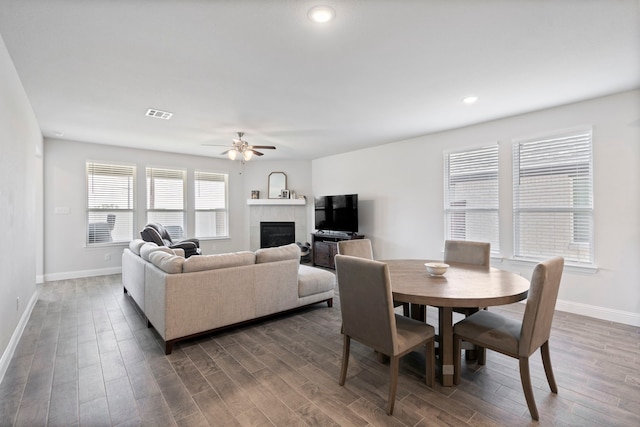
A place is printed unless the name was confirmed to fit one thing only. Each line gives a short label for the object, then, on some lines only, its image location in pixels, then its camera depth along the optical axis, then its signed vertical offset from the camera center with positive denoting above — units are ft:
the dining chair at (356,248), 10.35 -1.25
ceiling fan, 14.99 +3.33
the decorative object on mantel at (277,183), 24.48 +2.55
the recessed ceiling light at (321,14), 6.26 +4.35
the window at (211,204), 22.98 +0.80
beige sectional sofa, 8.87 -2.53
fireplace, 24.36 -1.57
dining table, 6.10 -1.72
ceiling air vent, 12.68 +4.44
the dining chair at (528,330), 5.86 -2.60
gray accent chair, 15.51 -1.44
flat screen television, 19.61 +0.04
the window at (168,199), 20.77 +1.13
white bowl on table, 7.88 -1.49
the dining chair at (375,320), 6.07 -2.37
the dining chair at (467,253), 9.67 -1.38
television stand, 20.08 -2.26
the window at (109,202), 18.66 +0.82
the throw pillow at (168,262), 8.96 -1.49
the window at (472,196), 14.14 +0.87
